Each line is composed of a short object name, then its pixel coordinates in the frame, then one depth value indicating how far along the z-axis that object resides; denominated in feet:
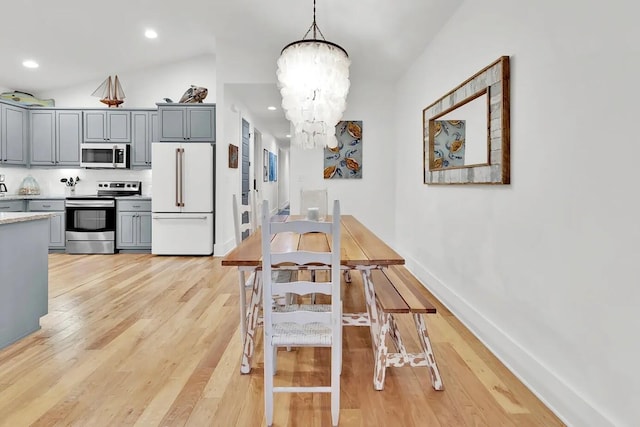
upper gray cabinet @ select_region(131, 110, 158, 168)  20.11
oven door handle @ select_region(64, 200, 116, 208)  19.54
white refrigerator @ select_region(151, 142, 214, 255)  18.72
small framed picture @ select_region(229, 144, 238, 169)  19.74
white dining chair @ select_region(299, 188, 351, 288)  14.56
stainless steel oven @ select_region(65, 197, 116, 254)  19.57
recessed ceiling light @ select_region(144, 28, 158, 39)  16.74
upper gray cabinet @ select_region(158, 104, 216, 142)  19.24
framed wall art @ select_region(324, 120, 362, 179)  19.01
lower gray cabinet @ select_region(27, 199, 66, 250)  19.63
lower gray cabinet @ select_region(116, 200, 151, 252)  19.72
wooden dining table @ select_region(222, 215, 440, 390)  6.29
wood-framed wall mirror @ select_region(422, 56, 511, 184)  8.05
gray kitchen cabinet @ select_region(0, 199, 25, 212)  18.05
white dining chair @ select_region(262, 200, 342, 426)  5.33
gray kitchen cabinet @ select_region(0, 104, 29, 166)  18.92
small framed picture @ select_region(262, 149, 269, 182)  31.37
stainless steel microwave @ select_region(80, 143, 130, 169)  20.11
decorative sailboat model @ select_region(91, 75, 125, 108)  20.44
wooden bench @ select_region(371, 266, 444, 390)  6.64
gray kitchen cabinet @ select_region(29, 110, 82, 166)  20.24
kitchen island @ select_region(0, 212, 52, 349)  8.25
